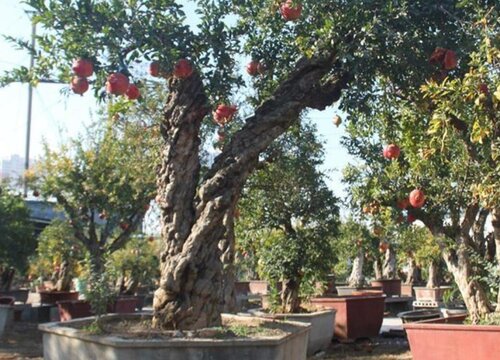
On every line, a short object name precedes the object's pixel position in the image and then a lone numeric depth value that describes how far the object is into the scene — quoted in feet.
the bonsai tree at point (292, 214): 32.86
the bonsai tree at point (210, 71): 17.54
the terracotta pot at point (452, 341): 19.88
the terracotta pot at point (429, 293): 60.13
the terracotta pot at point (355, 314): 35.53
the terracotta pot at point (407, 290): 74.95
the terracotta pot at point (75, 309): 38.93
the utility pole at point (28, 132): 87.38
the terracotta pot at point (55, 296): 49.90
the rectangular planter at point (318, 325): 29.84
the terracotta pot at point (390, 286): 66.74
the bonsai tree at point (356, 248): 55.35
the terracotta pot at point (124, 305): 42.29
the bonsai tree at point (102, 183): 42.47
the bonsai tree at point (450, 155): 16.92
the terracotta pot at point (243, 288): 72.89
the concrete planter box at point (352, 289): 60.54
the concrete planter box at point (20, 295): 61.25
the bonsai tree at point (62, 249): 48.11
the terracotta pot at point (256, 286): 83.10
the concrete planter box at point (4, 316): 36.60
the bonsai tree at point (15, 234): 48.16
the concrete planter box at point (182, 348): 15.19
